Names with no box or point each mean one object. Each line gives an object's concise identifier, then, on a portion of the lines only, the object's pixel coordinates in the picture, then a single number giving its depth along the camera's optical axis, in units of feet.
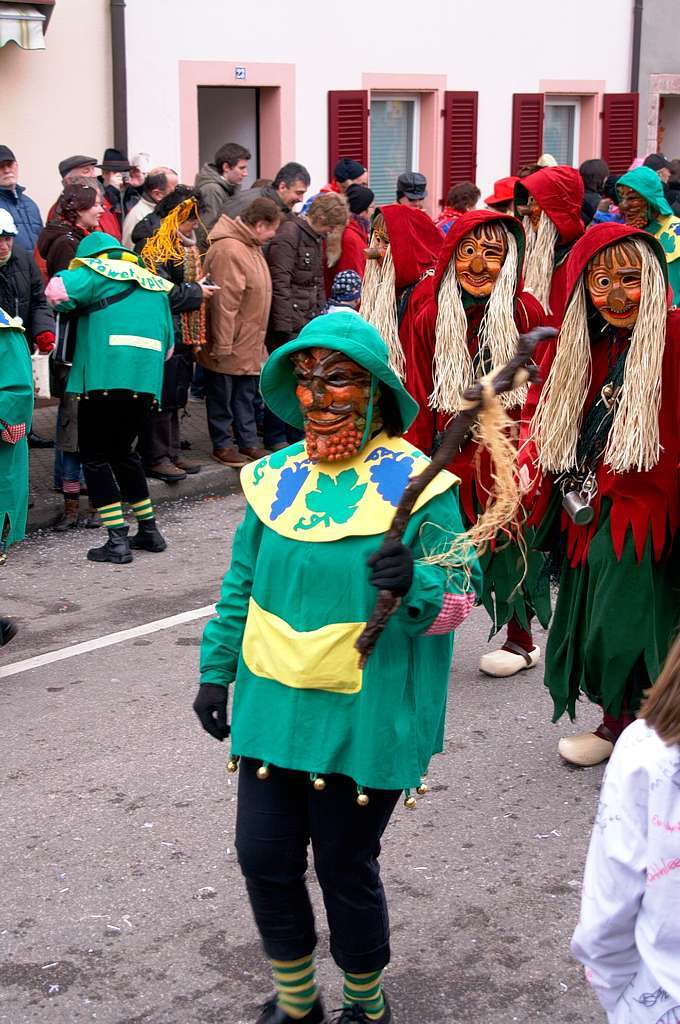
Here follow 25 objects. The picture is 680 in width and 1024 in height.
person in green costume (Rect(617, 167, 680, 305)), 25.73
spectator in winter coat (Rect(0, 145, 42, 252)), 32.55
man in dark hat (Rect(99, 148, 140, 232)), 36.58
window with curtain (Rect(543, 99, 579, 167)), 56.59
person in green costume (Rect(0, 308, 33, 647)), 20.21
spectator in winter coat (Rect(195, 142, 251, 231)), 36.47
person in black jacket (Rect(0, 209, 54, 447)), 26.99
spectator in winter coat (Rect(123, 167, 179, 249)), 34.06
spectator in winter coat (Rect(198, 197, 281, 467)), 32.27
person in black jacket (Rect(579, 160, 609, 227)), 44.83
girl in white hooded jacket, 7.18
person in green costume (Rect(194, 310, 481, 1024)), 10.62
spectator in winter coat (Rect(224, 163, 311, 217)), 36.37
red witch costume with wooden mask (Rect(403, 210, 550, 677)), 18.86
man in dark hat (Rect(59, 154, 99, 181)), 33.24
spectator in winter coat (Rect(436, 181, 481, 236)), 35.47
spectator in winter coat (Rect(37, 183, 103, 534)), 27.73
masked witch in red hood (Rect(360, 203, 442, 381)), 21.80
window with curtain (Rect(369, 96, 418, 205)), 49.85
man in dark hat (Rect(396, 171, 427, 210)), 39.09
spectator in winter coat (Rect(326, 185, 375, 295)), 36.27
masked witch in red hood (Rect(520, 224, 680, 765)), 15.29
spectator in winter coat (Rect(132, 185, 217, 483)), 30.30
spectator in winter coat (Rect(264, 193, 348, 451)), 33.65
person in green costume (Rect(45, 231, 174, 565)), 25.18
